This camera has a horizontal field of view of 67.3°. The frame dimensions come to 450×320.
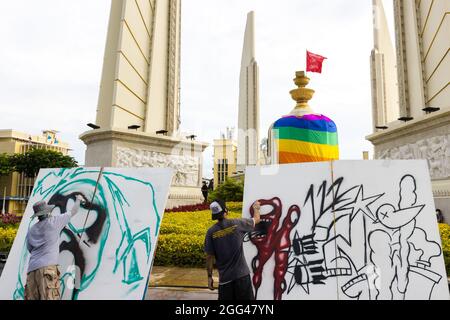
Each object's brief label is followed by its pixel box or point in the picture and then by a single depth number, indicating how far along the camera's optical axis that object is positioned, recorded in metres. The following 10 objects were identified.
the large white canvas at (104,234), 3.75
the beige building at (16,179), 54.28
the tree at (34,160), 47.38
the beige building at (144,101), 14.61
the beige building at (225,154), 66.00
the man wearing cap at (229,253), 3.79
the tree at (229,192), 18.97
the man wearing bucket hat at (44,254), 3.79
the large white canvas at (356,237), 3.51
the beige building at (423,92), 11.32
